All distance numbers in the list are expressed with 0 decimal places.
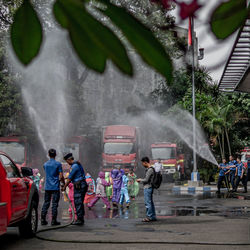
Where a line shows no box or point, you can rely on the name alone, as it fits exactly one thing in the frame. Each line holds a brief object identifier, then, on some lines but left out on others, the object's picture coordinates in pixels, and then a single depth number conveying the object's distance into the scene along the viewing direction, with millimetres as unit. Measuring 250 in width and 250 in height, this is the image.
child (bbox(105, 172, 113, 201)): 14367
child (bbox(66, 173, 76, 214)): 10845
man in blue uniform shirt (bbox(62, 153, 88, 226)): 9242
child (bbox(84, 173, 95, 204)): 12617
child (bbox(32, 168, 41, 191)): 16620
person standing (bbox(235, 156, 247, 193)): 18719
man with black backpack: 9695
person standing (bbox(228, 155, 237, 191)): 18719
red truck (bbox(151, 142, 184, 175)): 31734
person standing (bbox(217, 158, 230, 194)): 18492
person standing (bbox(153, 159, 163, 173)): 23608
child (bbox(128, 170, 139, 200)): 16047
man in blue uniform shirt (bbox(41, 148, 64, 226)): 9016
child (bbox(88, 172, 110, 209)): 12609
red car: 6316
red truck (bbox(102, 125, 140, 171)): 30016
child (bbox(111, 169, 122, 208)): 13297
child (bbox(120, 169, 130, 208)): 13055
